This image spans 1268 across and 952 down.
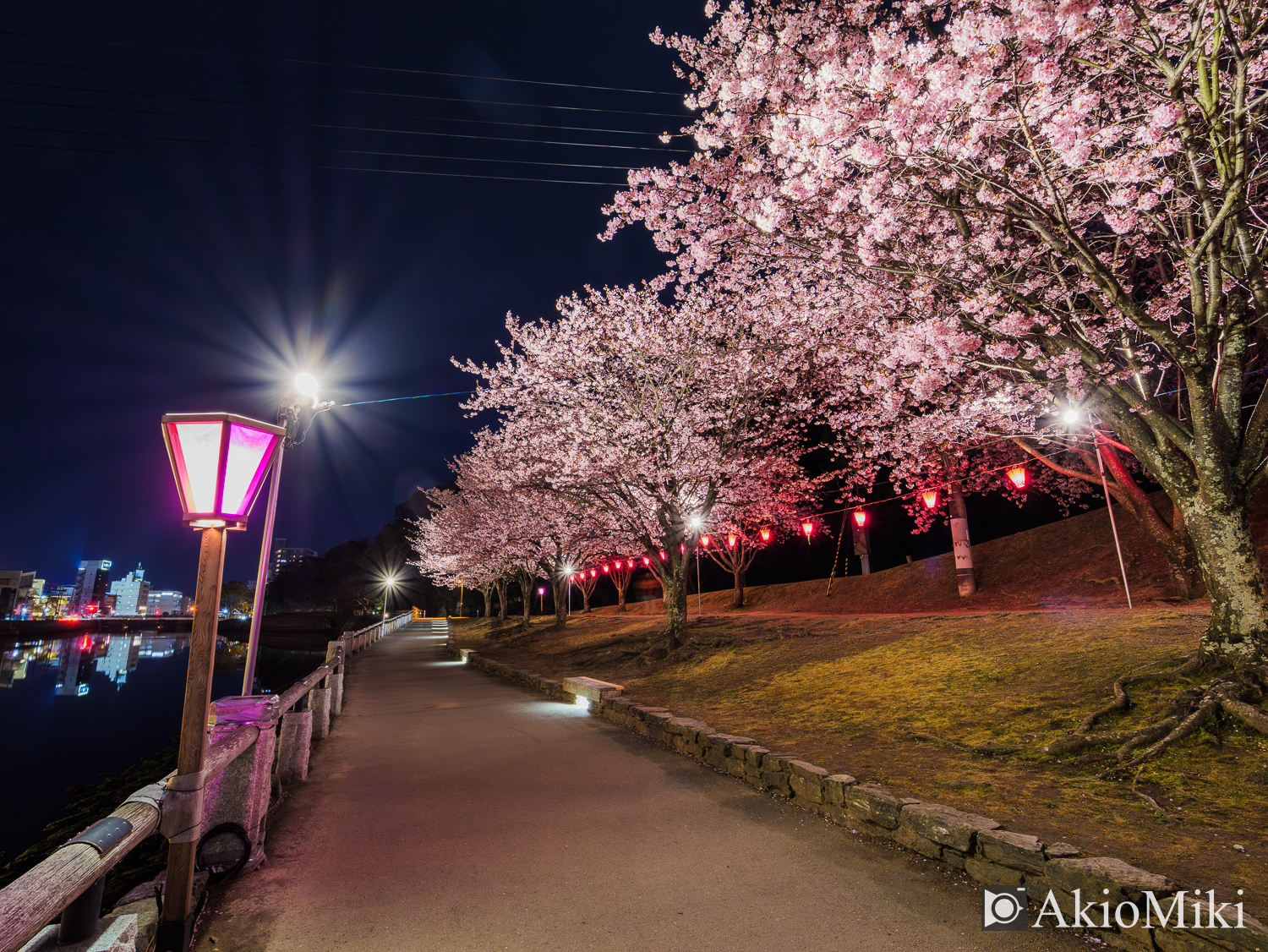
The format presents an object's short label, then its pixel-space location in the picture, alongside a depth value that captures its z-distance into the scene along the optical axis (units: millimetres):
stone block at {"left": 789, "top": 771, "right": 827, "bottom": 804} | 5855
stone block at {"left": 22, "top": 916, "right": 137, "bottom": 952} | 2453
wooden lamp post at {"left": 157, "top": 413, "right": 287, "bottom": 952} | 3414
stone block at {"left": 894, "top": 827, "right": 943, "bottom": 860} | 4679
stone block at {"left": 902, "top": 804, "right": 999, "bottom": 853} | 4469
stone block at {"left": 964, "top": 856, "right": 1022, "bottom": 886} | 4125
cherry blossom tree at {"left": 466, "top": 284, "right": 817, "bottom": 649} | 16734
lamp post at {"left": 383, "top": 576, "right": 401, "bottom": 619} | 69944
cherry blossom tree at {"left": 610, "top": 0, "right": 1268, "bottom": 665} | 6641
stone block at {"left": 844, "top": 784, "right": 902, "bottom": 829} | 5074
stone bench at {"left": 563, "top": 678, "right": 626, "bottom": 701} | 11523
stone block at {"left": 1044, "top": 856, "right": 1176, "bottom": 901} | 3506
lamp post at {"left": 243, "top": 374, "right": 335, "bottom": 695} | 8671
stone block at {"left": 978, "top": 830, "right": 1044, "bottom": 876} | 4031
